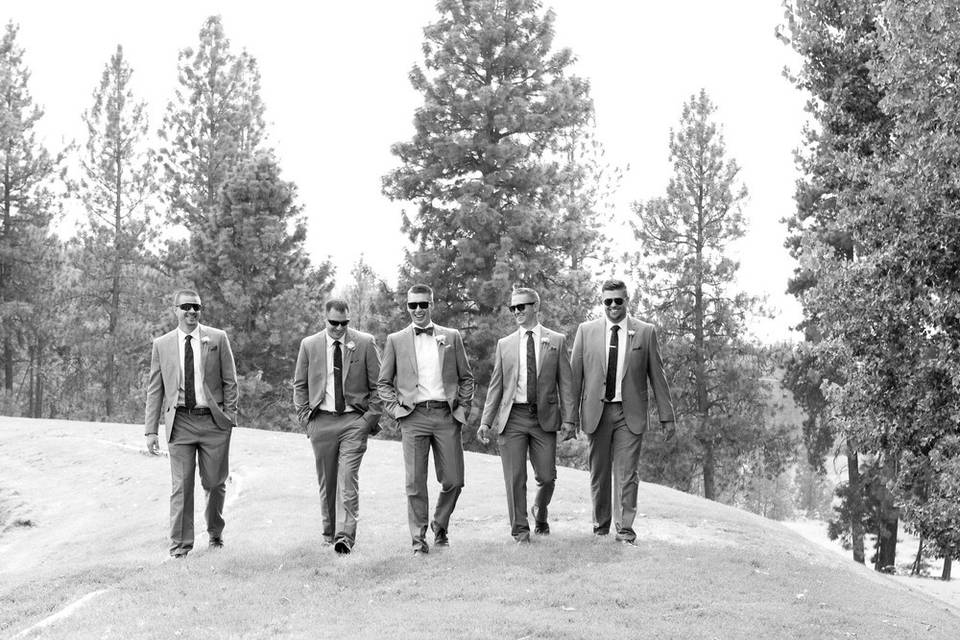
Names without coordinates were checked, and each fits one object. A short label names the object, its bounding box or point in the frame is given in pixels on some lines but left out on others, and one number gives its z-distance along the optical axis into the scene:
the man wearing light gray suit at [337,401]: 11.28
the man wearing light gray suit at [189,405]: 11.59
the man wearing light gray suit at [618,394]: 11.23
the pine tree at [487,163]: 33.56
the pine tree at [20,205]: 49.25
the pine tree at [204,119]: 48.41
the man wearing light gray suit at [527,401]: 11.36
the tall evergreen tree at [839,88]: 18.31
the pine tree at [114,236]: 49.72
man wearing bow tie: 11.16
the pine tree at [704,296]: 40.78
